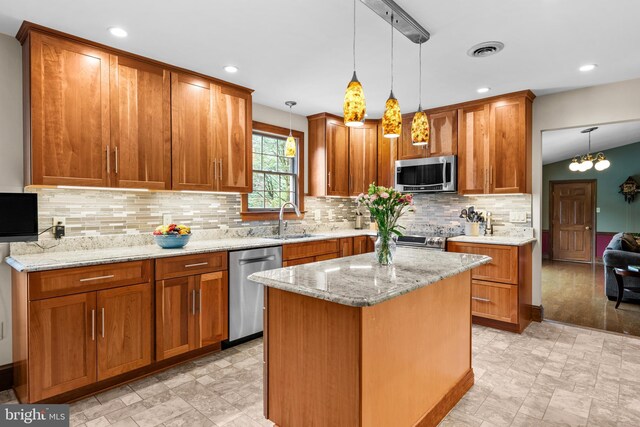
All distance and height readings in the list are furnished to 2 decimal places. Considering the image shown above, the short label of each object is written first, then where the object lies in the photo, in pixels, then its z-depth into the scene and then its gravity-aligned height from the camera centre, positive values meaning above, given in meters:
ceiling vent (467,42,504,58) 2.68 +1.23
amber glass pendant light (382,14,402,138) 1.90 +0.49
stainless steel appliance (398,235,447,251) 4.04 -0.38
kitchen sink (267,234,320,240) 3.96 -0.31
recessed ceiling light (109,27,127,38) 2.44 +1.22
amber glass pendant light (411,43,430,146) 2.09 +0.47
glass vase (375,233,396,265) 2.15 -0.24
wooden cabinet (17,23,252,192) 2.40 +0.70
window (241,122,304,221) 4.22 +0.42
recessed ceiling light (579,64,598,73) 3.11 +1.24
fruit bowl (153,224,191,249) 2.90 -0.22
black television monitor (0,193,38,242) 2.37 -0.05
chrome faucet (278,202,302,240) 4.10 -0.18
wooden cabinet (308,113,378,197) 4.69 +0.72
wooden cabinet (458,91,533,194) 3.83 +0.70
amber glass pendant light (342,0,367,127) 1.75 +0.52
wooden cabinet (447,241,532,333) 3.60 -0.80
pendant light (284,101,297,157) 3.87 +0.66
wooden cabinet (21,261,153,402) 2.13 -0.76
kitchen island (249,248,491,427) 1.57 -0.67
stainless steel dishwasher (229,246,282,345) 3.18 -0.76
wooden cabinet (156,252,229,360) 2.71 -0.77
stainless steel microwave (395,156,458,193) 4.29 +0.43
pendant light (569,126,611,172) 6.91 +0.88
